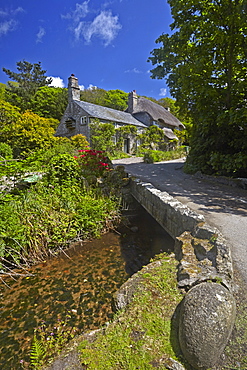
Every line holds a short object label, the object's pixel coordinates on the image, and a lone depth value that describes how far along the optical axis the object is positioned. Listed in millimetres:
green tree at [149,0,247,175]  6391
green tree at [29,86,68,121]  27141
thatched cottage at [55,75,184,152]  20736
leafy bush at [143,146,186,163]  15211
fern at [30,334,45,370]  2160
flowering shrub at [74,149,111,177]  7273
